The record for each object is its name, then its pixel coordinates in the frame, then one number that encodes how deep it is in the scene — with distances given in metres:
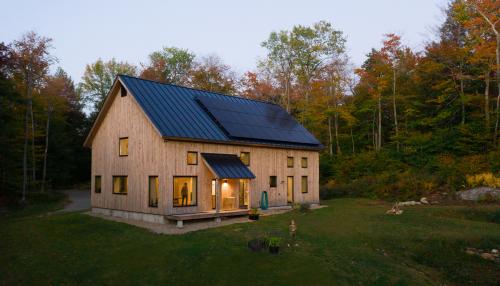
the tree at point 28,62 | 33.50
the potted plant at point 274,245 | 13.59
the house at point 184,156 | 21.14
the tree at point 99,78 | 59.12
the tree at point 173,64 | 55.46
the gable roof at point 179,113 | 21.33
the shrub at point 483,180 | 25.31
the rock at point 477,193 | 24.26
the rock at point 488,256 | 14.07
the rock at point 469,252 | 14.55
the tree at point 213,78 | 51.56
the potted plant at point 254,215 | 21.61
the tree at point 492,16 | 30.19
